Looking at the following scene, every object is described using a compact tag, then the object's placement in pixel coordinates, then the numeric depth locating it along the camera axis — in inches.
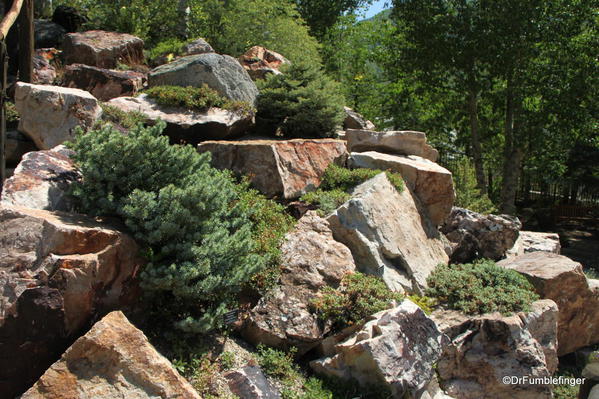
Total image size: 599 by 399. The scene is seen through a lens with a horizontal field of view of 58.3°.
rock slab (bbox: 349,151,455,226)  400.8
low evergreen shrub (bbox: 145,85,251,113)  396.2
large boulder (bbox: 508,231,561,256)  442.9
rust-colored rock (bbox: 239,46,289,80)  525.0
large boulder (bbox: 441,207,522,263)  411.2
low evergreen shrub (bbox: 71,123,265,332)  219.1
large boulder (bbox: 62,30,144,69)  495.2
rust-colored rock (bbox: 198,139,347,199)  356.5
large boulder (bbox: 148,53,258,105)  424.8
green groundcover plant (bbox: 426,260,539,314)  315.6
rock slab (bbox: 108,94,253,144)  380.2
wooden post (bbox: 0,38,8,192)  256.4
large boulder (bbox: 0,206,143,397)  185.5
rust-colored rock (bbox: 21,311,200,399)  176.7
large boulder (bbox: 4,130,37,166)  346.6
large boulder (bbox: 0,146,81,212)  234.7
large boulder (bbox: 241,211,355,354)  254.6
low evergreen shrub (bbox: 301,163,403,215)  355.6
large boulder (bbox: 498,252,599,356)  356.5
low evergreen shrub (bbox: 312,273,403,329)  265.6
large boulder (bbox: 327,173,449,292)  324.8
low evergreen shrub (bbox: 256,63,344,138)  429.4
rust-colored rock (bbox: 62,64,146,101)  432.5
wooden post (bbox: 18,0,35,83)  407.5
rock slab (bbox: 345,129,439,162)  434.9
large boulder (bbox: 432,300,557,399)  287.9
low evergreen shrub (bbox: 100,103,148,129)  349.1
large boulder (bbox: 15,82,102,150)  327.3
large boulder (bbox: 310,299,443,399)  235.3
